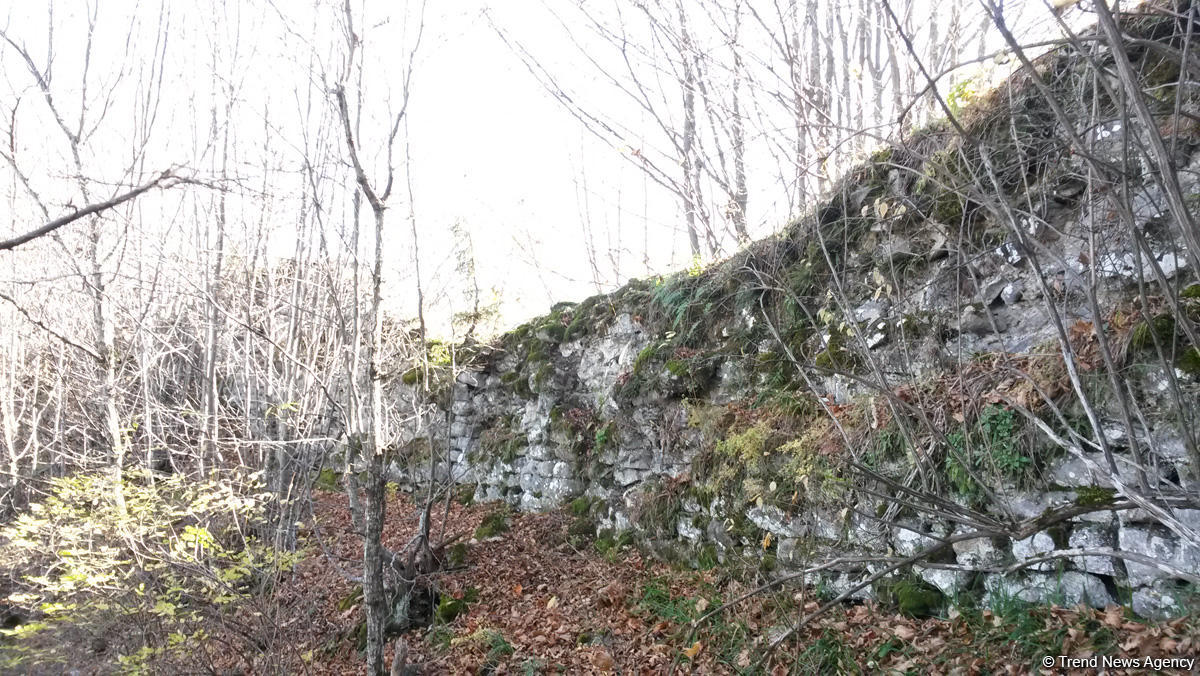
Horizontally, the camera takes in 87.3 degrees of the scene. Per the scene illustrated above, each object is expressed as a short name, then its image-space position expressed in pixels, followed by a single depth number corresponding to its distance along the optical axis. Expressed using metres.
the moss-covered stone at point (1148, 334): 2.74
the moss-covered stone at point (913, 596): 3.32
